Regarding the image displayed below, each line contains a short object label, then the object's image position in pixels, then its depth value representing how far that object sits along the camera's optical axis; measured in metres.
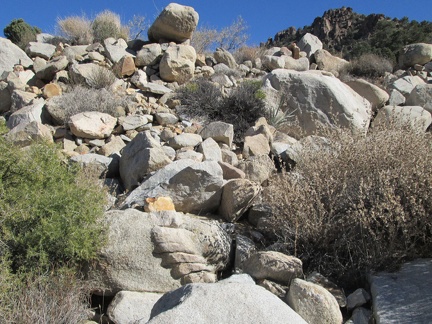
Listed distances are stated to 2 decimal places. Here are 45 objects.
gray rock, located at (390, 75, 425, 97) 10.12
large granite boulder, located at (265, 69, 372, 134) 7.50
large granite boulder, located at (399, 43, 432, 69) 14.34
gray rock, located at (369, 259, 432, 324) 3.09
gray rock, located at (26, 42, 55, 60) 10.81
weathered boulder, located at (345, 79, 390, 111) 8.80
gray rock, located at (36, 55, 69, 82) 9.39
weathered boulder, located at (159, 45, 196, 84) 9.65
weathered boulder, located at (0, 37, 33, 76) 10.32
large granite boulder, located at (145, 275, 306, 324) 2.51
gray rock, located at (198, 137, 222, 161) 5.91
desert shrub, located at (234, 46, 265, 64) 13.21
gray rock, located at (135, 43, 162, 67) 10.15
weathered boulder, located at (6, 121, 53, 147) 6.10
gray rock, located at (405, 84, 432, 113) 8.51
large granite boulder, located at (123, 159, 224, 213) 4.61
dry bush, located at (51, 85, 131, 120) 7.43
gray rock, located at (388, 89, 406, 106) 8.88
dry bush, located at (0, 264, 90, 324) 2.93
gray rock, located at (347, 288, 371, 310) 3.41
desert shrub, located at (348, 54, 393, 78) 13.96
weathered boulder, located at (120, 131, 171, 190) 5.30
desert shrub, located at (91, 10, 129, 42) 12.46
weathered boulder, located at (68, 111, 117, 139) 6.71
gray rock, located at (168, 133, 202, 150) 6.23
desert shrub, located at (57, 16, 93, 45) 11.98
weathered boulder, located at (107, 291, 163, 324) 3.31
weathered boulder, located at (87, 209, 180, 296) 3.58
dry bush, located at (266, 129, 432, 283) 3.68
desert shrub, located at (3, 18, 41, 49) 13.84
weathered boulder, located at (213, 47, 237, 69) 11.71
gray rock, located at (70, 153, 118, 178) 5.51
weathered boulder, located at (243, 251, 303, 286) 3.57
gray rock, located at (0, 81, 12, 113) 8.86
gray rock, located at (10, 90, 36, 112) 8.28
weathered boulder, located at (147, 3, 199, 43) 11.10
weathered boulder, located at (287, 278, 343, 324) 3.12
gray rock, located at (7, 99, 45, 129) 7.21
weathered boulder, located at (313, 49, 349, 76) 13.55
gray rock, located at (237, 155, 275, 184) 5.34
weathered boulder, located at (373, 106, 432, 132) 7.28
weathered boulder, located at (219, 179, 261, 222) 4.52
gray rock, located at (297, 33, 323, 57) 14.46
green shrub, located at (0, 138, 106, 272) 3.36
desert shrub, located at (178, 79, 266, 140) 7.82
